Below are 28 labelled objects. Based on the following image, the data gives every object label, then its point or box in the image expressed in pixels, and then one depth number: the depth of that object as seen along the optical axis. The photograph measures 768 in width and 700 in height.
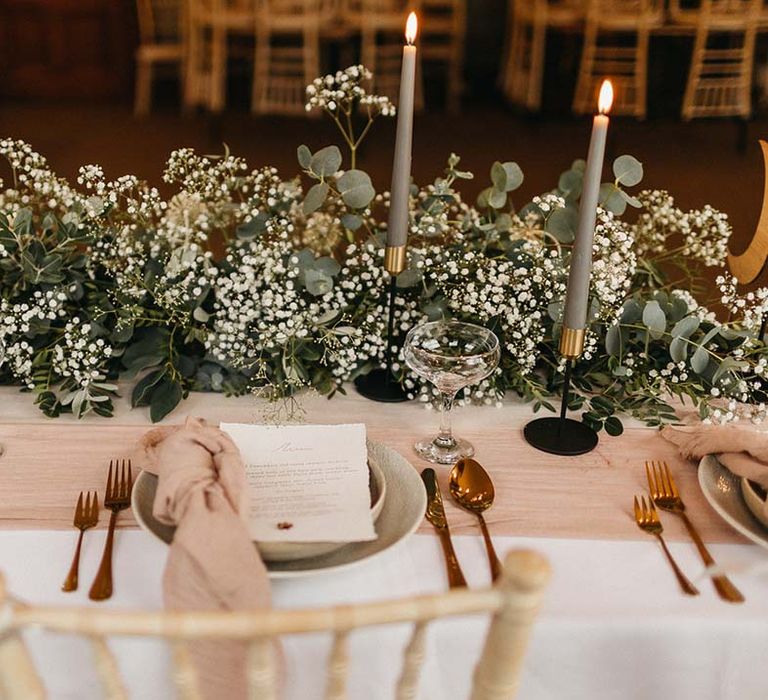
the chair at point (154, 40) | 5.66
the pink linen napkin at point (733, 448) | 1.16
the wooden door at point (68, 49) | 5.90
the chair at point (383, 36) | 5.55
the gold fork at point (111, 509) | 1.00
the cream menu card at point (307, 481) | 1.05
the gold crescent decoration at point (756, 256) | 1.45
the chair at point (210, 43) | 5.43
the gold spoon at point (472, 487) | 1.17
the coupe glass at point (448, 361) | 1.26
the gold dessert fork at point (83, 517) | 1.04
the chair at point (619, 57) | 5.39
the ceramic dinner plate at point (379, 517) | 1.02
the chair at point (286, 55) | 5.34
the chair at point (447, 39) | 5.82
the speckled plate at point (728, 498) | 1.10
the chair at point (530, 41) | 5.55
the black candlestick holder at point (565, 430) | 1.28
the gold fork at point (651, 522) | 1.08
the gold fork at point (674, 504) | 1.02
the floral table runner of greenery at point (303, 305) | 1.42
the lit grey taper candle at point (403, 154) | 1.35
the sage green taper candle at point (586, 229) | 1.16
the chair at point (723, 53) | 5.29
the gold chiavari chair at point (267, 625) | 0.63
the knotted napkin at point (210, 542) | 0.84
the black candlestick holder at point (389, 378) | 1.44
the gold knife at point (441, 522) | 1.04
